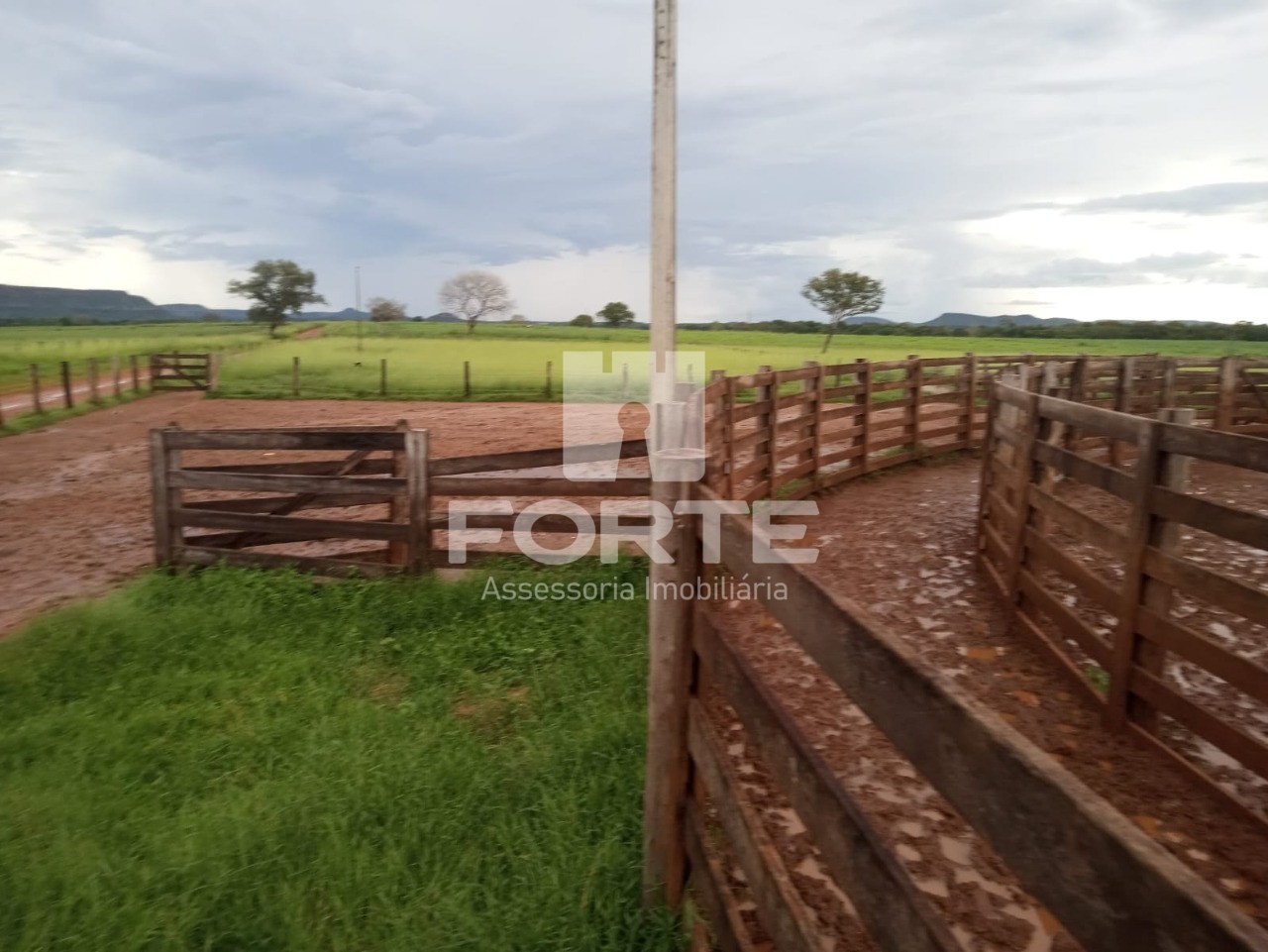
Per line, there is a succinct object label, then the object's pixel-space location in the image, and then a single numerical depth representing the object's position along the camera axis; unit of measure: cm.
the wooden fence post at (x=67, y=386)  2186
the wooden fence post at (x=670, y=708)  254
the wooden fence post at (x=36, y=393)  2025
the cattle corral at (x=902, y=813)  92
